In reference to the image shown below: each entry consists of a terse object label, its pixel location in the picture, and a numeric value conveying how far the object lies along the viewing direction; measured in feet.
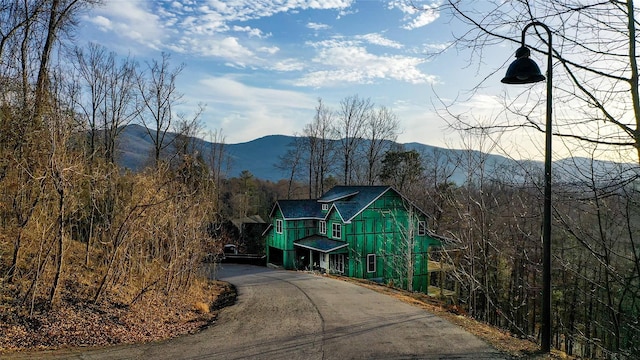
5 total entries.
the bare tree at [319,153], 129.70
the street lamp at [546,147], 16.58
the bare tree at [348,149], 125.49
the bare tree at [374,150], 126.11
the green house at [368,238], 90.33
